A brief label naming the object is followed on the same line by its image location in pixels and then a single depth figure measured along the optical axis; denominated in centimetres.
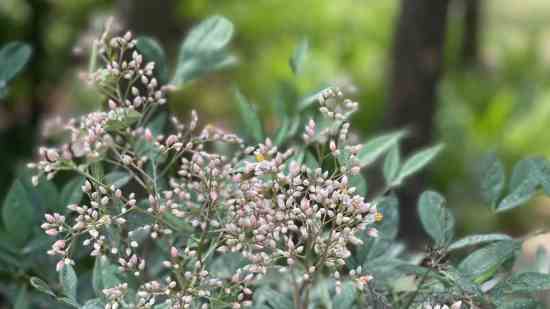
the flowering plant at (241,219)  98
